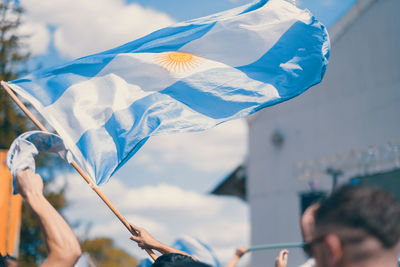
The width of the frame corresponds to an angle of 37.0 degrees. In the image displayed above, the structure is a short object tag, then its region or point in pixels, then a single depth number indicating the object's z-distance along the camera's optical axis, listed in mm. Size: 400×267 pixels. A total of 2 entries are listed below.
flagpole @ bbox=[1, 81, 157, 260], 3395
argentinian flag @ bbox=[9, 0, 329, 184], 4188
